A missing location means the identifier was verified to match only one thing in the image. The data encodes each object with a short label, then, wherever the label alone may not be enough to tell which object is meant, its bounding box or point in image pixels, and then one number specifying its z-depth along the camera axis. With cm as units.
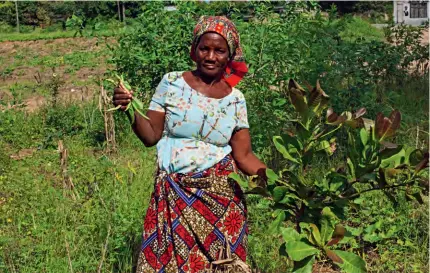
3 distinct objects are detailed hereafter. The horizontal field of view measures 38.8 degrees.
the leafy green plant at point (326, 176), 146
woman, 222
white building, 2856
